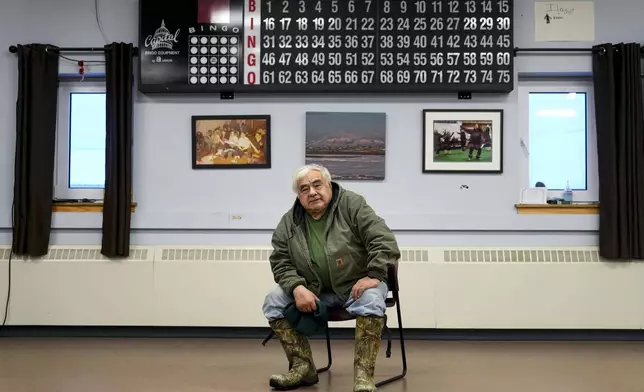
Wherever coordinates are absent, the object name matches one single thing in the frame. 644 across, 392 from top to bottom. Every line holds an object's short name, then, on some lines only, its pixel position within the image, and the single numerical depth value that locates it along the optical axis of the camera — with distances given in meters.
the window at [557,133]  4.46
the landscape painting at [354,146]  4.29
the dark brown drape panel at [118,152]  4.21
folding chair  2.93
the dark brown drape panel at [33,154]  4.23
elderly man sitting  2.86
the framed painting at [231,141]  4.34
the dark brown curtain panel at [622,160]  4.14
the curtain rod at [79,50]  4.34
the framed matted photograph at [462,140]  4.31
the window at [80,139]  4.52
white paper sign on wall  4.36
